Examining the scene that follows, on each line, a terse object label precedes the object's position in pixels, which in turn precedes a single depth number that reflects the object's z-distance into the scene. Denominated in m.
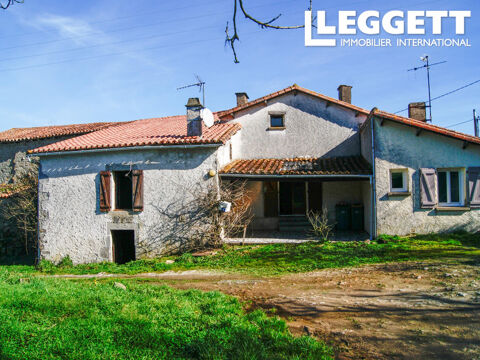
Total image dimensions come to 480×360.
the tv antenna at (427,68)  15.47
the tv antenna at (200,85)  12.70
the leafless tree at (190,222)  10.48
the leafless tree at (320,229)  10.77
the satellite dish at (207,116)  11.66
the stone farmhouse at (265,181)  10.46
